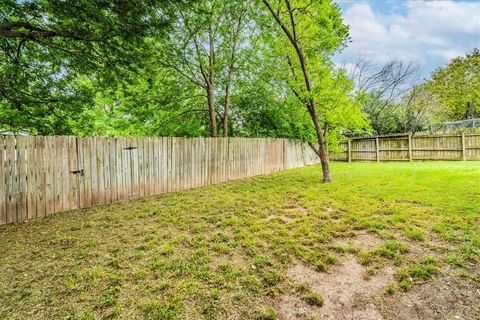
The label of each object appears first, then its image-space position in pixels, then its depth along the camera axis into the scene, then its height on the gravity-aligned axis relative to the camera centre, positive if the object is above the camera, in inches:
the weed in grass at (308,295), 81.4 -48.2
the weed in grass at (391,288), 84.9 -47.5
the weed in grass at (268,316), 74.6 -49.0
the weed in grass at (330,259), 105.7 -45.3
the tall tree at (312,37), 239.6 +128.6
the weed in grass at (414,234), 122.3 -41.3
